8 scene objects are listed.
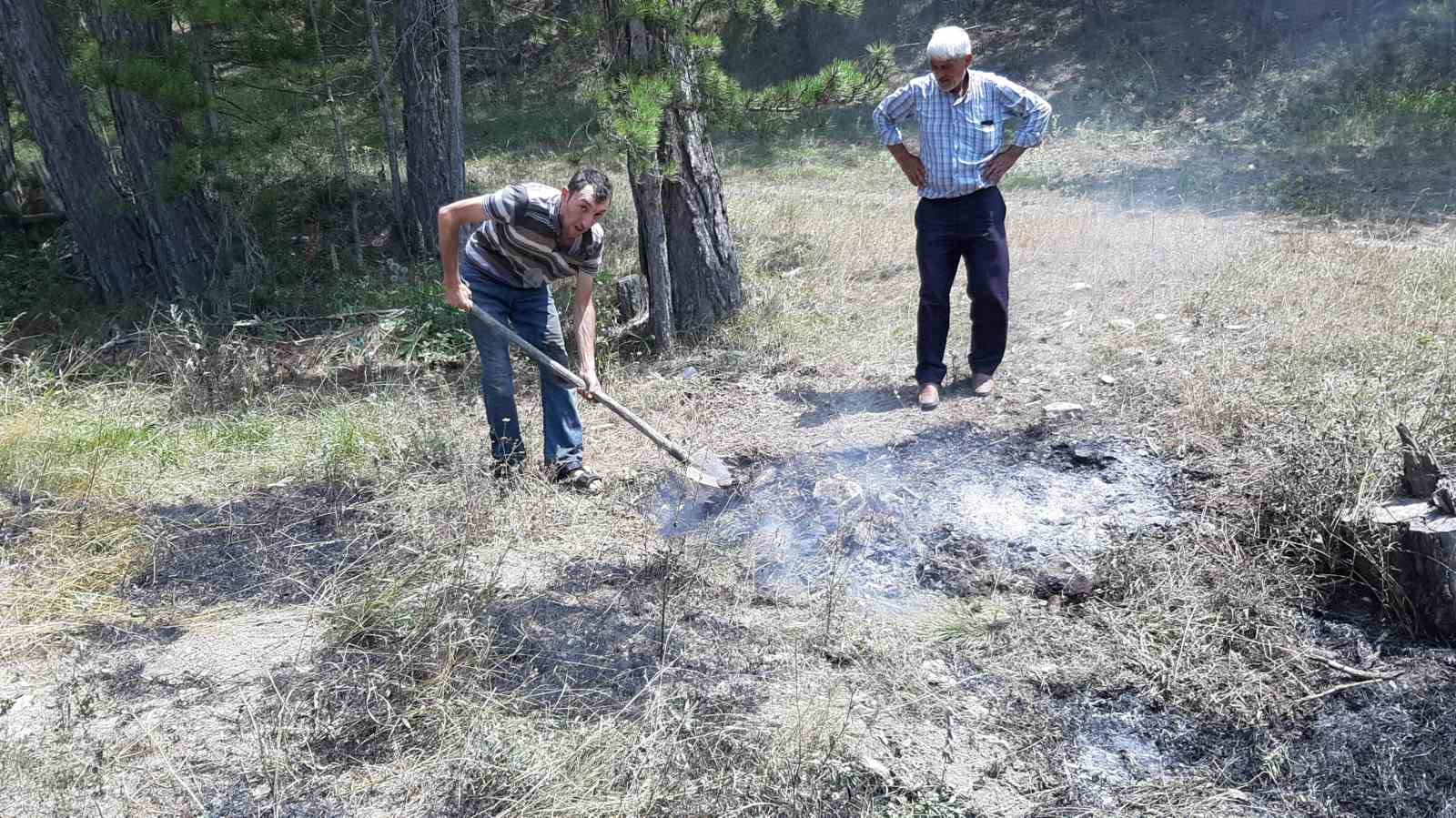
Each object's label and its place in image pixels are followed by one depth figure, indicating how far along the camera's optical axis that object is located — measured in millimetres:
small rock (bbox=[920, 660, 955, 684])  2943
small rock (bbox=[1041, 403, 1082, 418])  4496
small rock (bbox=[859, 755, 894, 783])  2561
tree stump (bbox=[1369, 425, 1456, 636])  2908
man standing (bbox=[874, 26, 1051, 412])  4398
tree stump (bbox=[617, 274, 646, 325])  6293
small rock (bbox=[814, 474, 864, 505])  3965
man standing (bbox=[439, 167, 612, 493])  3896
